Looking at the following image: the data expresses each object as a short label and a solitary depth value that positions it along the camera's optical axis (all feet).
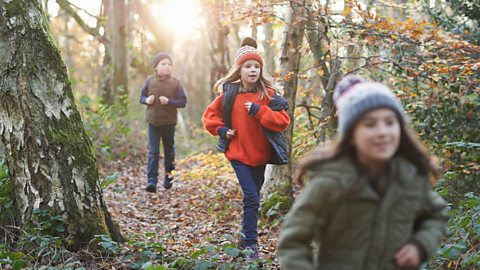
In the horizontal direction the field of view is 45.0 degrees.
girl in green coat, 8.38
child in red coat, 18.98
